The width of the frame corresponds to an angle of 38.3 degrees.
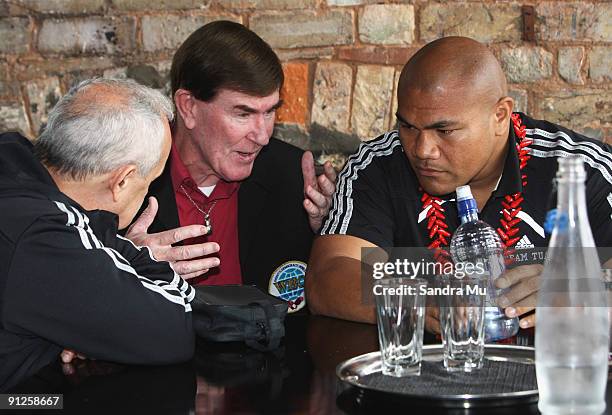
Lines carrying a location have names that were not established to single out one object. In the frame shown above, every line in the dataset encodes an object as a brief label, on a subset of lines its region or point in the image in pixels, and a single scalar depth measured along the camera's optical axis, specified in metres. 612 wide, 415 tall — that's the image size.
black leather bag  1.77
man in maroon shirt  2.88
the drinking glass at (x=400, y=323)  1.44
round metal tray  1.31
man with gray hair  1.63
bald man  2.41
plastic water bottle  1.82
